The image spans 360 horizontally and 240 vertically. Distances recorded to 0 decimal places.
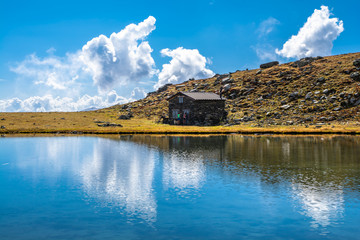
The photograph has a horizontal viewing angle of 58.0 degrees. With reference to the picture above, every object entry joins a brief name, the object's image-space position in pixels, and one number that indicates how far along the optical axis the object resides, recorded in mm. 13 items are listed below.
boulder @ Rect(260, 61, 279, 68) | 141750
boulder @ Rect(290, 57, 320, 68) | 125575
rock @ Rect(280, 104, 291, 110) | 90244
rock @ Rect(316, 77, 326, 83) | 100050
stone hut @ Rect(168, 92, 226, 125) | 90188
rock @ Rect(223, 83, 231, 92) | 120106
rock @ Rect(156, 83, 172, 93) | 165625
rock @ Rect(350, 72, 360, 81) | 94038
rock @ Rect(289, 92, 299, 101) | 96531
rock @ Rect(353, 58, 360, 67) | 102650
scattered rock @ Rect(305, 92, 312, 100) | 92875
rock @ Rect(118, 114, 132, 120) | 102562
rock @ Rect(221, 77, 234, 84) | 130350
